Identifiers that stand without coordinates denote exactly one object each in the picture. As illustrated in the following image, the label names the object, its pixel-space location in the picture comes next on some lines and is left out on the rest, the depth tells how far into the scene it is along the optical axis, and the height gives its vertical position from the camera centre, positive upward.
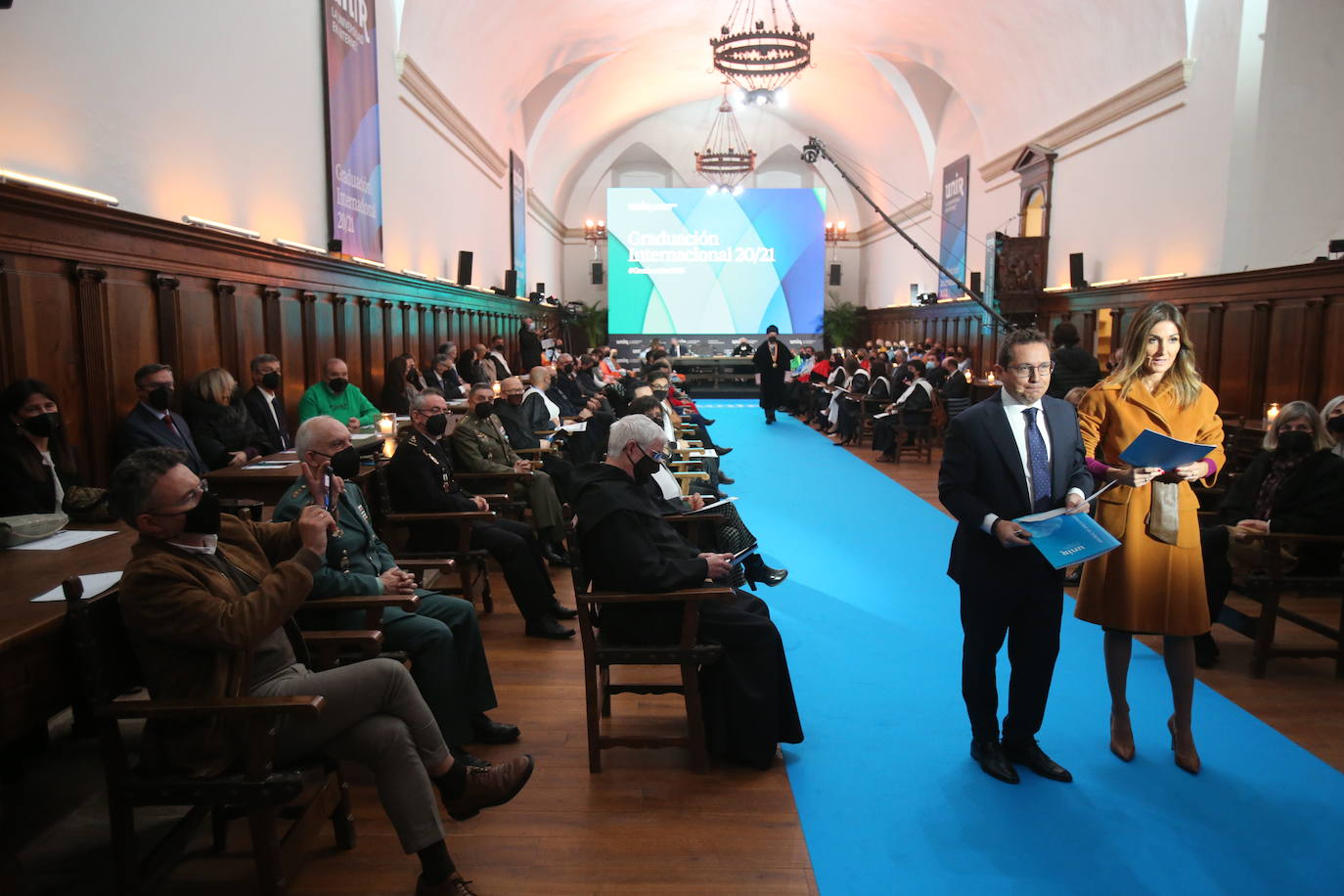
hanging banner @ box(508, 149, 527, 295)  16.47 +2.55
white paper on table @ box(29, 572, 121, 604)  2.07 -0.58
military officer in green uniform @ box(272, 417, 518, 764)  2.86 -0.87
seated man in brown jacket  2.00 -0.73
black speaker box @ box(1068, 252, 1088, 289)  11.30 +1.08
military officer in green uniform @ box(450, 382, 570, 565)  5.16 -0.65
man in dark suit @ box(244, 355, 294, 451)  5.49 -0.33
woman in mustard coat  2.85 -0.48
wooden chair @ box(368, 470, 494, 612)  4.01 -0.83
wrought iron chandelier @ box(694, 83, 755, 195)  23.03 +5.64
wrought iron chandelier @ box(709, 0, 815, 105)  11.72 +4.04
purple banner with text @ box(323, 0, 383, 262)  7.47 +1.96
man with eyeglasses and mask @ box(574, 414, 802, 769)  2.90 -0.90
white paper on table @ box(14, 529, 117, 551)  2.58 -0.58
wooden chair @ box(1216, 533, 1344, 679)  3.75 -1.00
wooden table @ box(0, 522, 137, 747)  1.80 -0.65
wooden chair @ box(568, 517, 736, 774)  2.88 -1.00
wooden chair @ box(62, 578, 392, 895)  1.94 -0.96
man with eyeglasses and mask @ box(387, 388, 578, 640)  4.11 -0.74
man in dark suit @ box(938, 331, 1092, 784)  2.73 -0.45
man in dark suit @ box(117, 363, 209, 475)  4.22 -0.36
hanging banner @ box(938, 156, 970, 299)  16.52 +2.53
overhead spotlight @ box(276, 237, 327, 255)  6.44 +0.76
